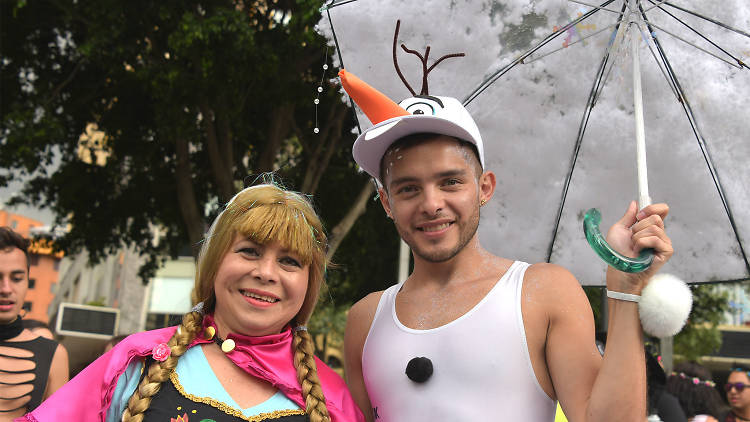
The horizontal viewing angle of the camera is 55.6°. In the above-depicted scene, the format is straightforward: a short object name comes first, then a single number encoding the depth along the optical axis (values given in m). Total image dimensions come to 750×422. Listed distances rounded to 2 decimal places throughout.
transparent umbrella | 2.38
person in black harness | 3.65
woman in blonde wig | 2.08
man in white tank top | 1.87
